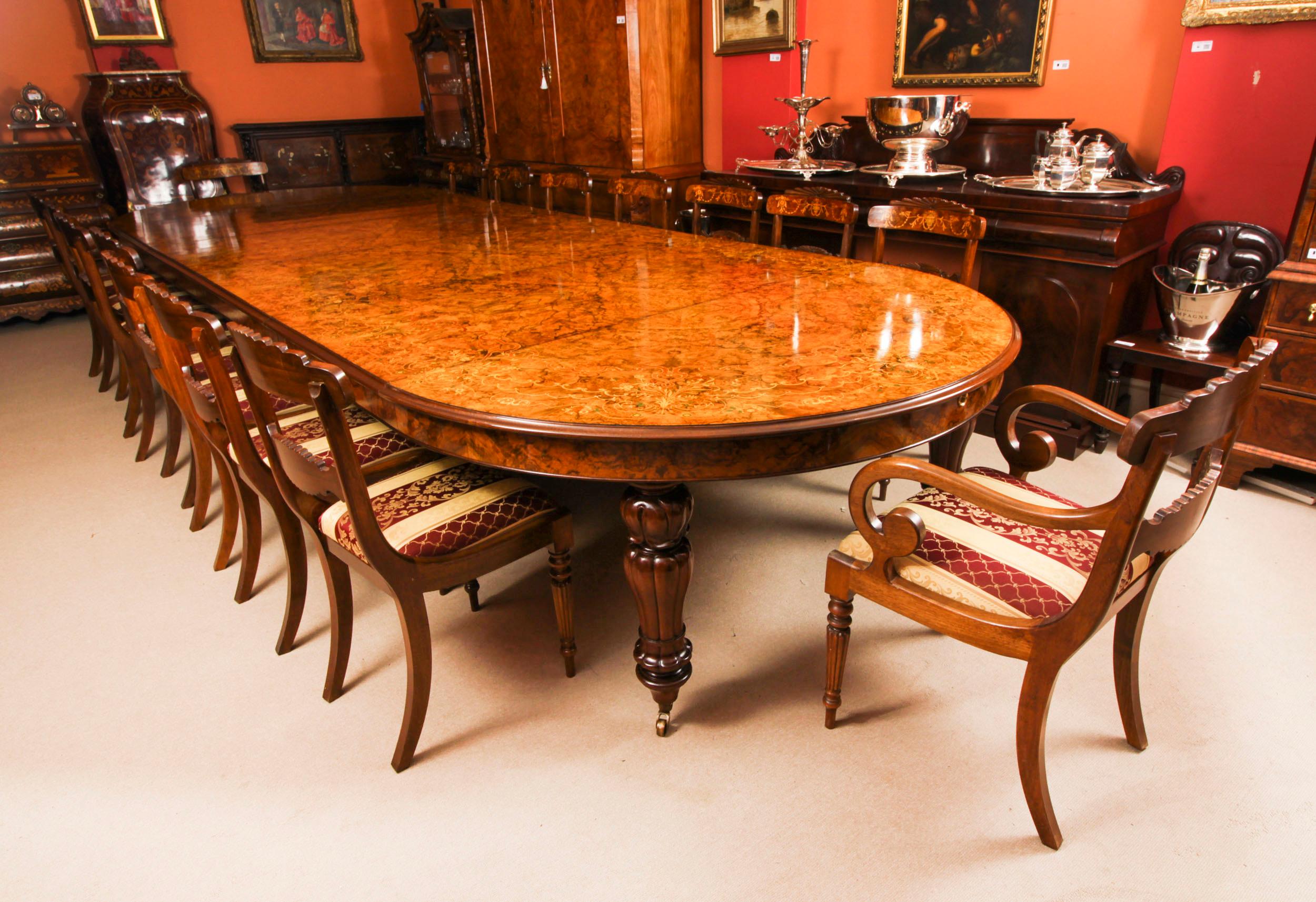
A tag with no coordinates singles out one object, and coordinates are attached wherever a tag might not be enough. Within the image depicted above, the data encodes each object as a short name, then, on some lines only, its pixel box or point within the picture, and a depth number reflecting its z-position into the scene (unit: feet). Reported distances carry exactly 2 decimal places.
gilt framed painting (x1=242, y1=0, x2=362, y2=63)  18.42
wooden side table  8.39
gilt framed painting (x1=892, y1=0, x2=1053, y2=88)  9.91
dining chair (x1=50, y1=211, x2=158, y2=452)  8.76
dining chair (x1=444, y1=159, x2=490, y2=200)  14.11
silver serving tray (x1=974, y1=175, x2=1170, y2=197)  8.65
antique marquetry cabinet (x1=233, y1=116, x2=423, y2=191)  18.90
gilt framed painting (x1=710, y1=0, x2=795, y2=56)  12.48
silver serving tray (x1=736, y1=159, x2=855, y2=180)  10.95
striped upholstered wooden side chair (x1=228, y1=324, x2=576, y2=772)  4.25
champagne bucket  8.34
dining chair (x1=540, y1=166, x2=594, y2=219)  11.16
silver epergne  10.98
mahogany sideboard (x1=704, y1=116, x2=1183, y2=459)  8.41
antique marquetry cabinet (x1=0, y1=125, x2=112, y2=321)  15.72
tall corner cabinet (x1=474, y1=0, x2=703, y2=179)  13.38
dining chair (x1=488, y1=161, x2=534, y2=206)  12.61
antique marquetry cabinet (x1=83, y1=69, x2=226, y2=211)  16.55
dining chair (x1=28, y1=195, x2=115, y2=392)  11.02
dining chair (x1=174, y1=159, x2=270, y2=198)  13.62
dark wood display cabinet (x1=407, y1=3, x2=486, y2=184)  17.26
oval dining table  4.20
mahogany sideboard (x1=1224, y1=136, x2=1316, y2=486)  7.52
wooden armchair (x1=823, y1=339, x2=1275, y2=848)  3.56
